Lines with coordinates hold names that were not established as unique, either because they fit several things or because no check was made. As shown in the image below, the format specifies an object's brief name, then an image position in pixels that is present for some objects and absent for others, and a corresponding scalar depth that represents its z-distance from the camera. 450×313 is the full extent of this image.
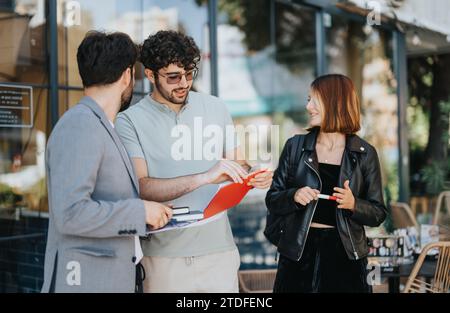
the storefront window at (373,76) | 8.11
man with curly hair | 2.08
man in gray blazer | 1.68
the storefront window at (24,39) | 3.86
